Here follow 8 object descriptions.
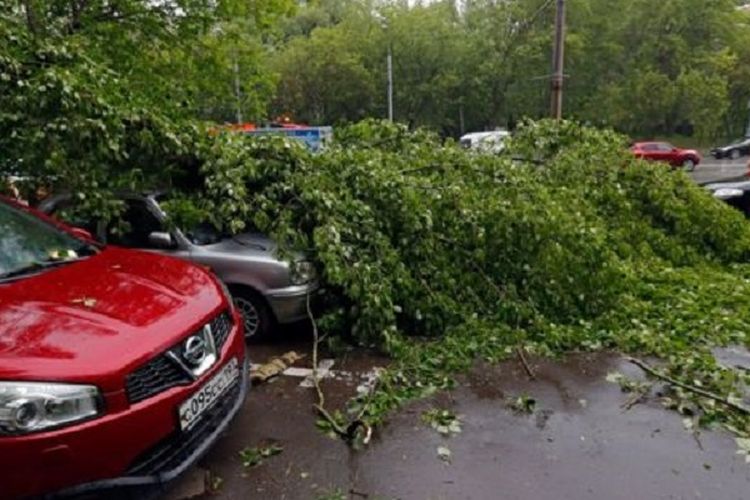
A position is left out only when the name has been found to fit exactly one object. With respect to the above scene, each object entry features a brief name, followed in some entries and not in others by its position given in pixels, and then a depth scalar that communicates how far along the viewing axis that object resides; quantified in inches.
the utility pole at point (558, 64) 468.1
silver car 195.5
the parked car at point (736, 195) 348.8
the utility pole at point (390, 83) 1354.6
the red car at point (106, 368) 89.0
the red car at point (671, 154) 1039.6
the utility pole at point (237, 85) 354.9
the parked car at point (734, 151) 1214.3
